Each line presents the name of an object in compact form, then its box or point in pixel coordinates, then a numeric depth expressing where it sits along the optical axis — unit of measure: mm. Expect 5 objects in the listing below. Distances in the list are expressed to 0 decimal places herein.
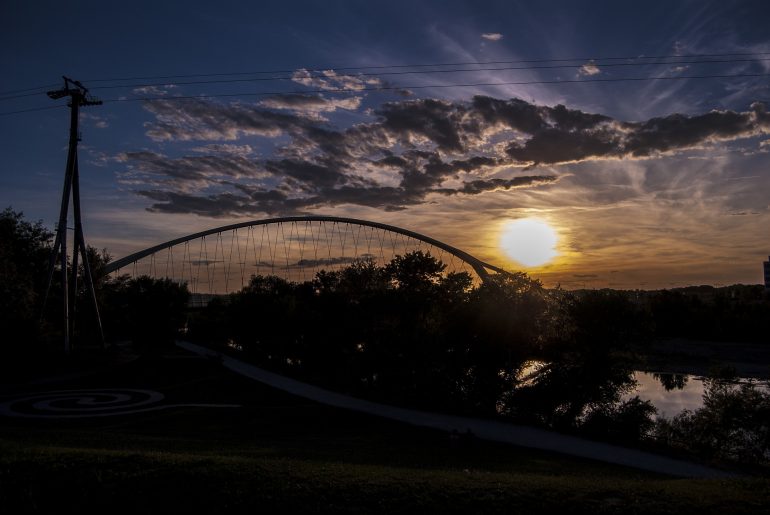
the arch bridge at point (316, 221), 90000
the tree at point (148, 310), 78125
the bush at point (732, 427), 29359
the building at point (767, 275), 188700
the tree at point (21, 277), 47188
